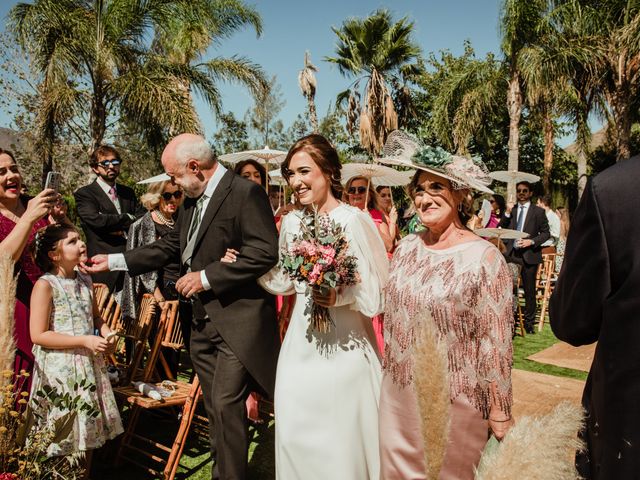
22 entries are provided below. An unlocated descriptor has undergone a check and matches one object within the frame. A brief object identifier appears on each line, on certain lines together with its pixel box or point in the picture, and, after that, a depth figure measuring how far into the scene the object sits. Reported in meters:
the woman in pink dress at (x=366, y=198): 6.05
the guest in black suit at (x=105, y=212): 6.05
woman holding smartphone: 3.21
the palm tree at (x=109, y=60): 12.04
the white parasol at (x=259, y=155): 8.59
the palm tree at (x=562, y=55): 16.06
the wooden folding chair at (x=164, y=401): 3.78
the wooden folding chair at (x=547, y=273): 9.35
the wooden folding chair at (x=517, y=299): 8.77
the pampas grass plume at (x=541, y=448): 0.65
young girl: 3.19
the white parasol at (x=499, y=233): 7.73
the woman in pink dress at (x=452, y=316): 2.31
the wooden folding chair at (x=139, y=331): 4.36
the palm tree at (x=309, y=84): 25.08
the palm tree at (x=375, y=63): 22.23
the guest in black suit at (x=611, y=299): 1.39
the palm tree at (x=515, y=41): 16.05
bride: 2.84
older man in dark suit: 3.30
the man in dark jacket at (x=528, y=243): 9.20
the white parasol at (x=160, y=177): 7.36
